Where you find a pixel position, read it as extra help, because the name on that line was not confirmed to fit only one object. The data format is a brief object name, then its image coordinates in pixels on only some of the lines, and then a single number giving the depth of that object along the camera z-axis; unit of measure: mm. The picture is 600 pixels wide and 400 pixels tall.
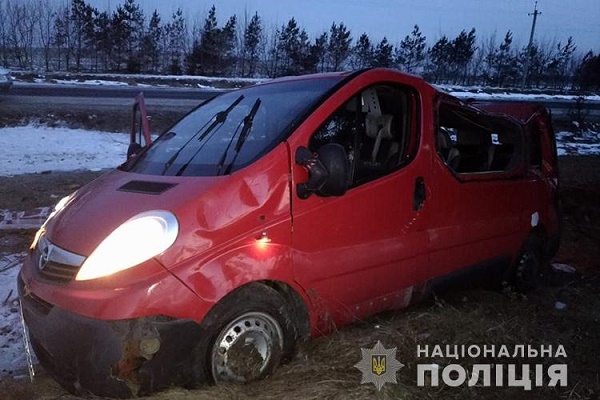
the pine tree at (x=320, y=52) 39656
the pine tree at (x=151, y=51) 37781
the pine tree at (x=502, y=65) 45938
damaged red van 2656
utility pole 40750
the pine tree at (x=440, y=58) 44903
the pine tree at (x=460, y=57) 45219
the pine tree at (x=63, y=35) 37291
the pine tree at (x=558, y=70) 46438
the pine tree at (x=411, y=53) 45281
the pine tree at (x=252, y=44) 40469
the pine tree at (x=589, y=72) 34553
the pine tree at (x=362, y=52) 42312
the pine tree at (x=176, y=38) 39469
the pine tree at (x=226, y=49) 38625
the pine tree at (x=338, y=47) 40938
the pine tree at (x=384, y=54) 42000
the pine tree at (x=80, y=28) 37812
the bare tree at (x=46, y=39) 36688
